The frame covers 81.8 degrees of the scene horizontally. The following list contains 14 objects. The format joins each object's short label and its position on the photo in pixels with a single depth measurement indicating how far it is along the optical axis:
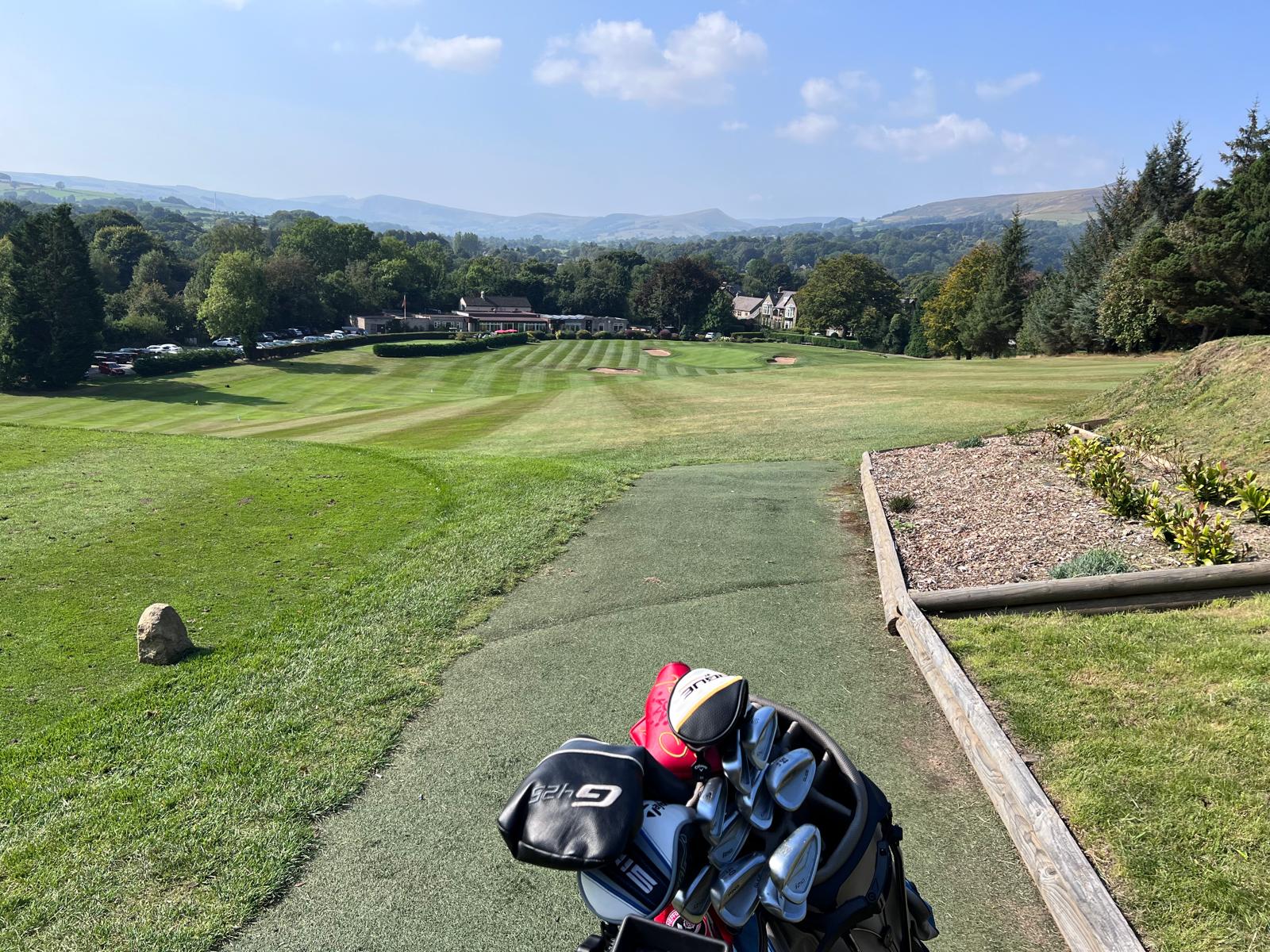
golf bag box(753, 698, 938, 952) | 2.07
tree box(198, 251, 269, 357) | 64.88
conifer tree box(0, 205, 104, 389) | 49.06
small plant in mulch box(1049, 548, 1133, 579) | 7.64
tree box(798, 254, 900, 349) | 96.19
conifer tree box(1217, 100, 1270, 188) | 39.00
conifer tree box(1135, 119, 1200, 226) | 48.44
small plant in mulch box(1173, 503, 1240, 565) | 7.32
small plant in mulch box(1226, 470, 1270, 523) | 8.43
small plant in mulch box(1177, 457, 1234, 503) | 9.23
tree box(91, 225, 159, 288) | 117.81
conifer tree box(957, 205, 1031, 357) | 57.97
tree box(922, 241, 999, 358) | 72.31
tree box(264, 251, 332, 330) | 91.88
